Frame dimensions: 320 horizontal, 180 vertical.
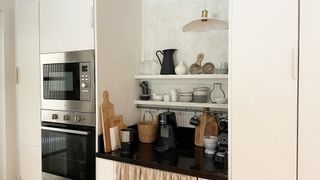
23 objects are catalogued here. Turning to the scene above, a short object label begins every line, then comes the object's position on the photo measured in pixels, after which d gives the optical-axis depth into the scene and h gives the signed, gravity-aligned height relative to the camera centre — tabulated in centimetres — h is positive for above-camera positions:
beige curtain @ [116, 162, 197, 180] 164 -60
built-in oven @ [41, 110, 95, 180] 201 -52
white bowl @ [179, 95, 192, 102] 214 -13
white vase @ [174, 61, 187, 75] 213 +11
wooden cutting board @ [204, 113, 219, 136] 203 -34
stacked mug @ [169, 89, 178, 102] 219 -11
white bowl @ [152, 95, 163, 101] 226 -13
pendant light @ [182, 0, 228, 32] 194 +45
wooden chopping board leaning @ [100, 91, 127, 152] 196 -34
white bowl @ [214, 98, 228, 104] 200 -13
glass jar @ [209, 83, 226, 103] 210 -8
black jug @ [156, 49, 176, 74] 221 +17
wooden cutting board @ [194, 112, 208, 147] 209 -38
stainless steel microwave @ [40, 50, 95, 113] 201 +1
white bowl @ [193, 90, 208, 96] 209 -8
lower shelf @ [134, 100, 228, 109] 197 -17
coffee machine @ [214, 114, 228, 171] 167 -43
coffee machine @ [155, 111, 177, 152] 208 -40
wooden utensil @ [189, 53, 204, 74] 213 +14
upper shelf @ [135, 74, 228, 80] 194 +5
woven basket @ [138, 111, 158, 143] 221 -42
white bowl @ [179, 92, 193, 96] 214 -9
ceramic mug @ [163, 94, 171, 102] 221 -13
